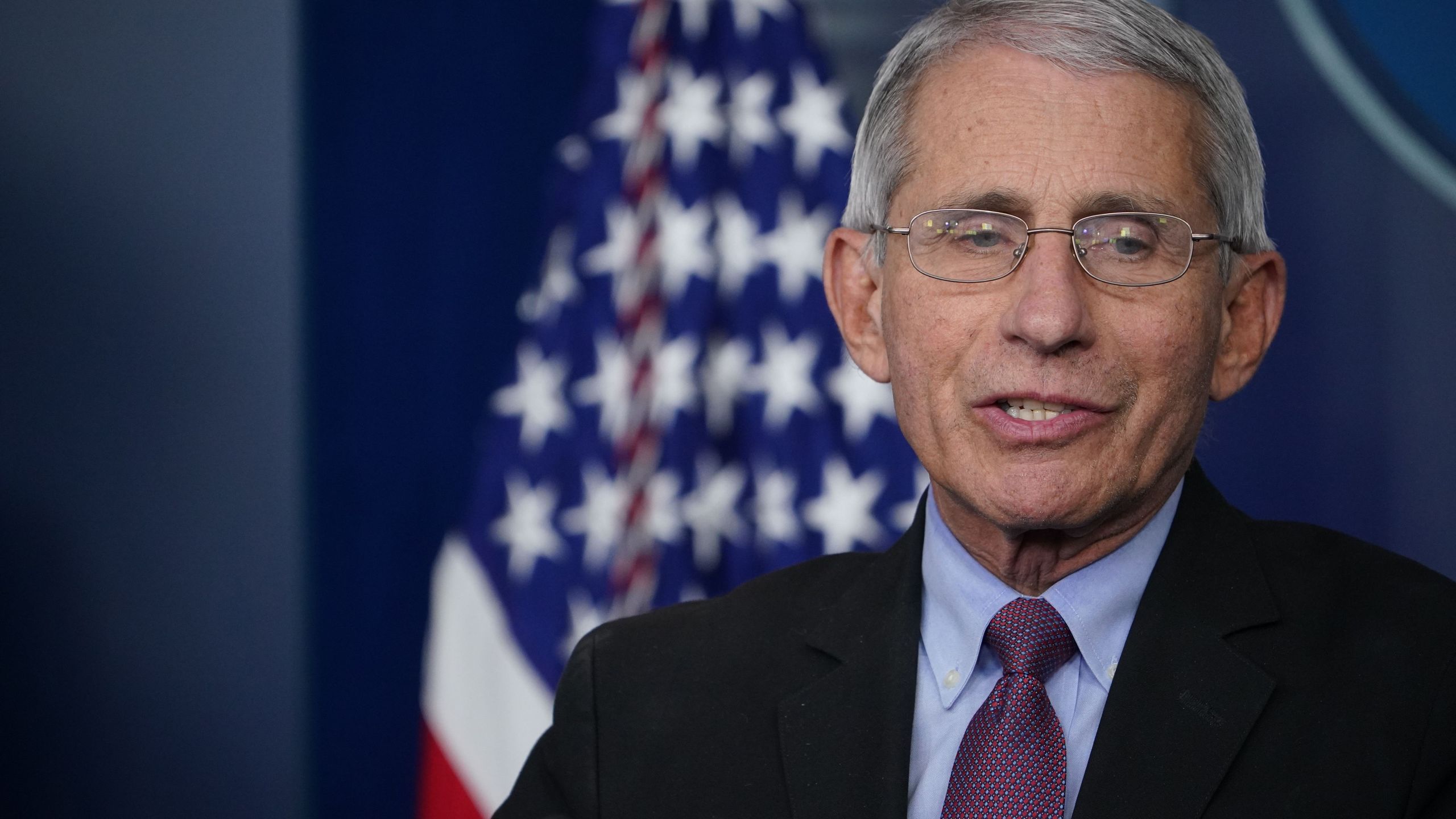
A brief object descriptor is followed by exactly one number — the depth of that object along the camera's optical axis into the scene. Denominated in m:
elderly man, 2.21
